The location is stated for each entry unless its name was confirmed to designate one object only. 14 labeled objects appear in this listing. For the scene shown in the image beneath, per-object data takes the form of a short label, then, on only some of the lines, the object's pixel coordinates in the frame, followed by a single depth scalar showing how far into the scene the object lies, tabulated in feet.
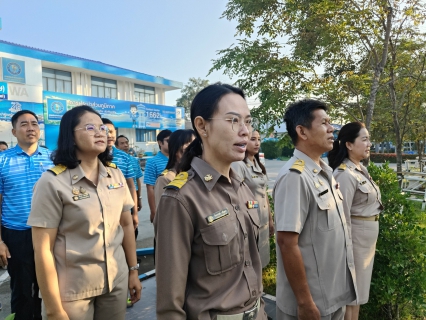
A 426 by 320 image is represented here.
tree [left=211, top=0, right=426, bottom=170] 17.83
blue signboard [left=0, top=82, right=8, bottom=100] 54.60
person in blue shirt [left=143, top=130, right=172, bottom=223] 13.55
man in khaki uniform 5.67
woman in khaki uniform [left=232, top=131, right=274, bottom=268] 9.91
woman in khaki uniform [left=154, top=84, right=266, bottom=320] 3.84
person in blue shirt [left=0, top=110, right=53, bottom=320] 8.71
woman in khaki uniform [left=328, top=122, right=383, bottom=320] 7.89
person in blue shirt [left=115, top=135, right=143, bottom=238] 14.93
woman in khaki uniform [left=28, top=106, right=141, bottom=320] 5.54
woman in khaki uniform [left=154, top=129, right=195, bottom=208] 10.19
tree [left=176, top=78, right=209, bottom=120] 145.38
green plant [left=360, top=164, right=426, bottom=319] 8.49
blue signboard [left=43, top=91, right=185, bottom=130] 63.93
